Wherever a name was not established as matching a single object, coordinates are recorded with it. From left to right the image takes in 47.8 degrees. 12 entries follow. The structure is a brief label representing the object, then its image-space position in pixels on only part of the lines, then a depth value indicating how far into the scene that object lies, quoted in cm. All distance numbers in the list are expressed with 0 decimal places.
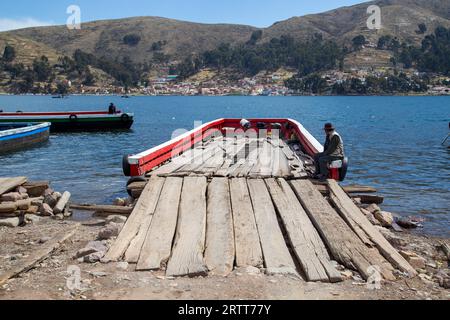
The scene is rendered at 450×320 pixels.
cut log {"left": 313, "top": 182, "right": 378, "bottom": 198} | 1343
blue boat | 2953
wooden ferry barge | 695
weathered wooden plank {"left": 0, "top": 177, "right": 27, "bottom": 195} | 1254
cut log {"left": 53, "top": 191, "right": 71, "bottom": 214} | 1218
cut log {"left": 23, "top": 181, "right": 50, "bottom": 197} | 1334
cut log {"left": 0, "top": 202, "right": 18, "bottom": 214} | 1145
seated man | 1209
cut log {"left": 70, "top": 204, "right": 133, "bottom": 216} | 1149
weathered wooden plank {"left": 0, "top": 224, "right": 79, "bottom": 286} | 667
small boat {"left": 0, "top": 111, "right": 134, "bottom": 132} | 4338
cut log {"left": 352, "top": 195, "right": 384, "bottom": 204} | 1328
